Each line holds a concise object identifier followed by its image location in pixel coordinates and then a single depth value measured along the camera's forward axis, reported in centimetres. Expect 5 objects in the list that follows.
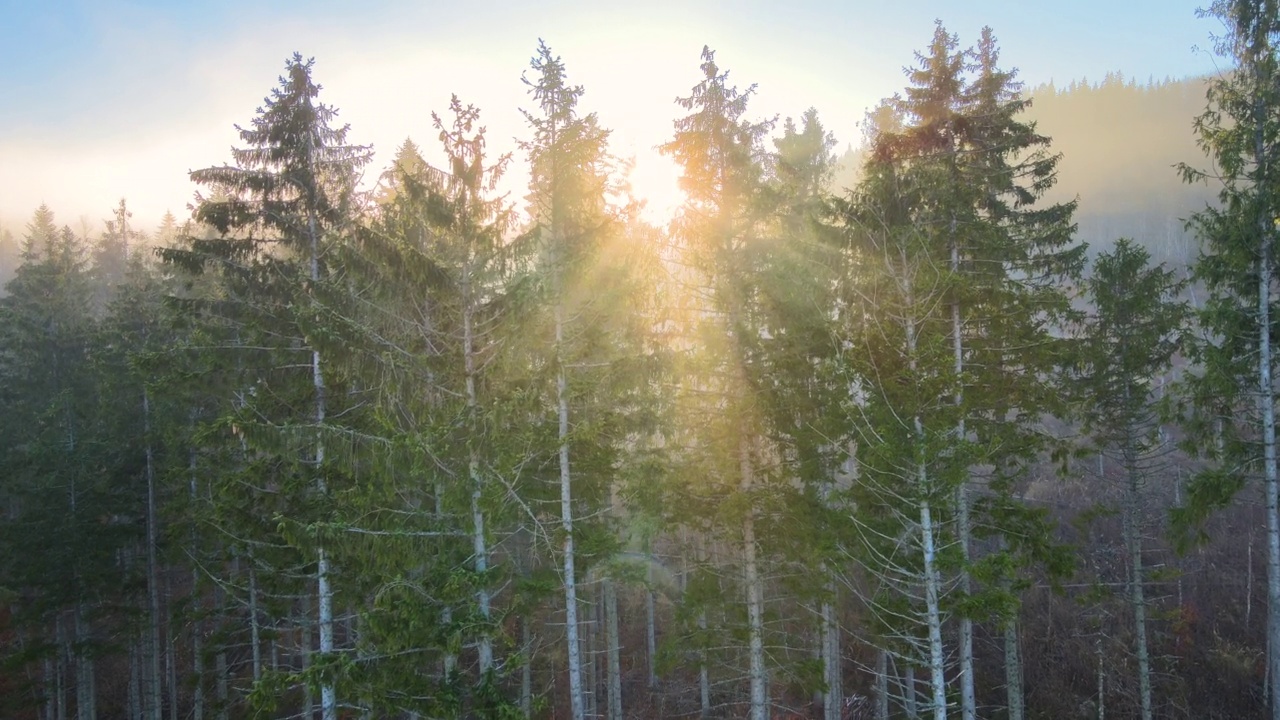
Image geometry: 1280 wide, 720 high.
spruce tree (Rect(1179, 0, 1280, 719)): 1238
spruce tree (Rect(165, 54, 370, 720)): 1211
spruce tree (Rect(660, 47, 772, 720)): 1222
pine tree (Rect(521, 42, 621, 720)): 1130
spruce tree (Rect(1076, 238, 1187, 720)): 1516
